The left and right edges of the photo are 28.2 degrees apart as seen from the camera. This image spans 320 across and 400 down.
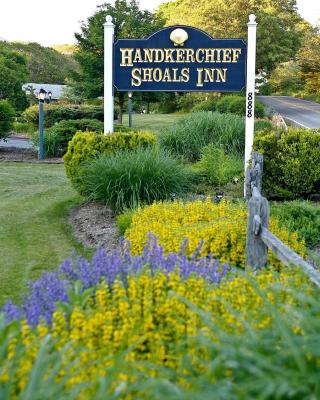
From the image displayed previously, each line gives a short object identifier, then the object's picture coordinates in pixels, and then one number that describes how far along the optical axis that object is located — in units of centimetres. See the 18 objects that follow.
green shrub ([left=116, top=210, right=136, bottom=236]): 751
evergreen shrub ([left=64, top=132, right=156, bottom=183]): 998
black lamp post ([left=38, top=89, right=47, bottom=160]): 1842
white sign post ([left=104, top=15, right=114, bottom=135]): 1087
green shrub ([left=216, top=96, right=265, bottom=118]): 2775
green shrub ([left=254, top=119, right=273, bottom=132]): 1948
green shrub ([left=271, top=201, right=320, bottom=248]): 728
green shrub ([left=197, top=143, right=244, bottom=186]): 1112
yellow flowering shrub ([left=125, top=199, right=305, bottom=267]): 571
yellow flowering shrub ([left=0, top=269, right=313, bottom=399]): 269
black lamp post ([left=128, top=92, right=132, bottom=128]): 2732
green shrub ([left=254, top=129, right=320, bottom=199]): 1005
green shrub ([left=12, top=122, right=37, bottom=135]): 3152
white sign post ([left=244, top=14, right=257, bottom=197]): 1066
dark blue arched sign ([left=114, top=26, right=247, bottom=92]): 1091
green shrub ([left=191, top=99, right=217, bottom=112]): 3203
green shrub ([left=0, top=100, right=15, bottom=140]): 2062
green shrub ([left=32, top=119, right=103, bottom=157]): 1914
